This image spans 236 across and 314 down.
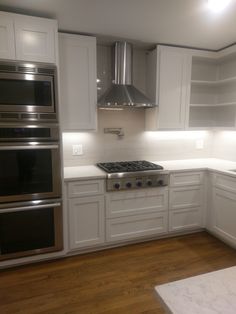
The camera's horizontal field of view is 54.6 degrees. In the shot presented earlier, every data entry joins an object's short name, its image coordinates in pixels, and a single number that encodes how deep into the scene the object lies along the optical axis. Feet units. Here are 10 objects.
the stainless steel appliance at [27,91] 6.69
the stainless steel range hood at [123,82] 8.87
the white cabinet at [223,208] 8.65
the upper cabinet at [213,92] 10.82
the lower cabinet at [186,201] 9.49
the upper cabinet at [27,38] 6.76
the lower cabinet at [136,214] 8.65
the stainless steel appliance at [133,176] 8.36
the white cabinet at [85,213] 8.12
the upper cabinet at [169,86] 9.66
